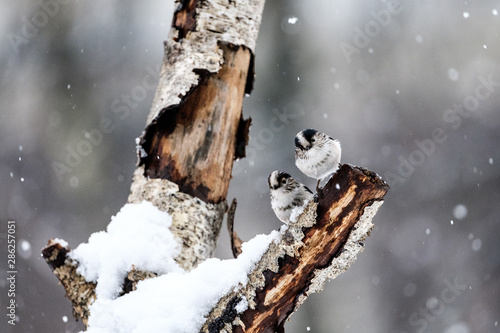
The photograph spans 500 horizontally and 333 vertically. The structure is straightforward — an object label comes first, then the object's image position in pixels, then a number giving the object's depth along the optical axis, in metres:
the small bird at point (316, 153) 4.72
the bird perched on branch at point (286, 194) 4.78
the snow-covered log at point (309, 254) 4.64
